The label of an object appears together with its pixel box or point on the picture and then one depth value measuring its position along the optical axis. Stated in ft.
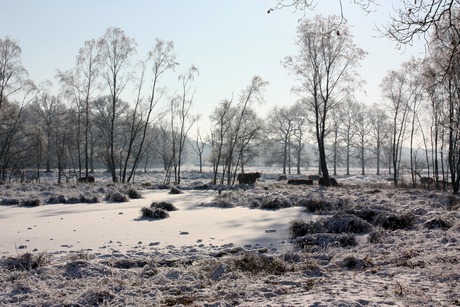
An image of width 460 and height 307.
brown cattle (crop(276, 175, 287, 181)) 124.03
